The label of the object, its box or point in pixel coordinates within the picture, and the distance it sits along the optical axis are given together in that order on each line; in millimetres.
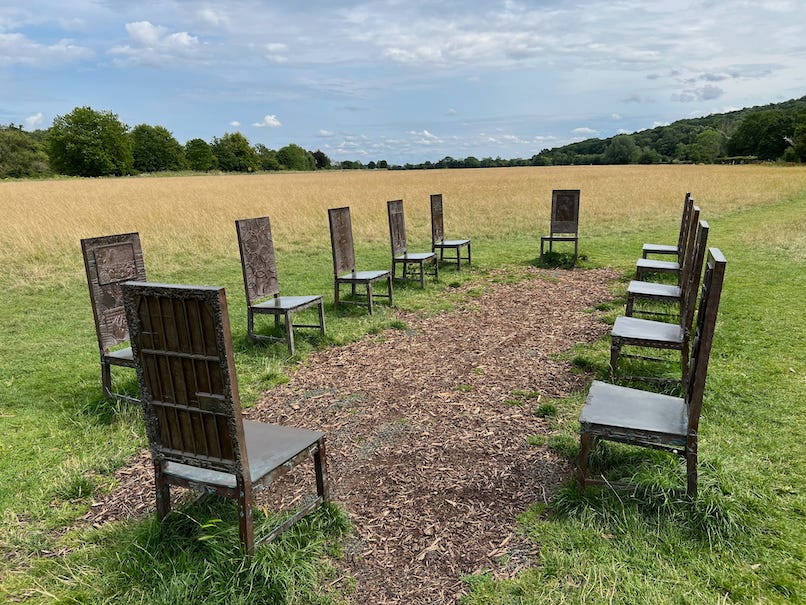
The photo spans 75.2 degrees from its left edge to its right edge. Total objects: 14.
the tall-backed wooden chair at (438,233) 11438
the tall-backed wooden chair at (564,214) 11773
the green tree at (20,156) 68000
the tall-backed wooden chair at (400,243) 9836
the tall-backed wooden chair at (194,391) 2480
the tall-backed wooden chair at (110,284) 4988
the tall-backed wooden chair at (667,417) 3109
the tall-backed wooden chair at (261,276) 6527
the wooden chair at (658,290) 6078
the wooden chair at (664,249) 9117
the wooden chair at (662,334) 4691
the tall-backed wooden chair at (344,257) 8070
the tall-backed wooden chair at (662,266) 7934
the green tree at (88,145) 67938
